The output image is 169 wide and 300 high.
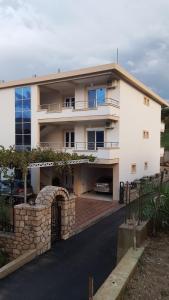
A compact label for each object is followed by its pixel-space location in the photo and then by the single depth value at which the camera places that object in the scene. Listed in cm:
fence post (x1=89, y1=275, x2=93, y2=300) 373
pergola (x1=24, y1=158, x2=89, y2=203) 1500
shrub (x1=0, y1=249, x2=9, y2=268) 1030
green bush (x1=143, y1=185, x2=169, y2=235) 735
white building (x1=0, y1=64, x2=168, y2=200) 2014
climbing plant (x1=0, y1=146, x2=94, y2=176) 1409
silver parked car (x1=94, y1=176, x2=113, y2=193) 2156
